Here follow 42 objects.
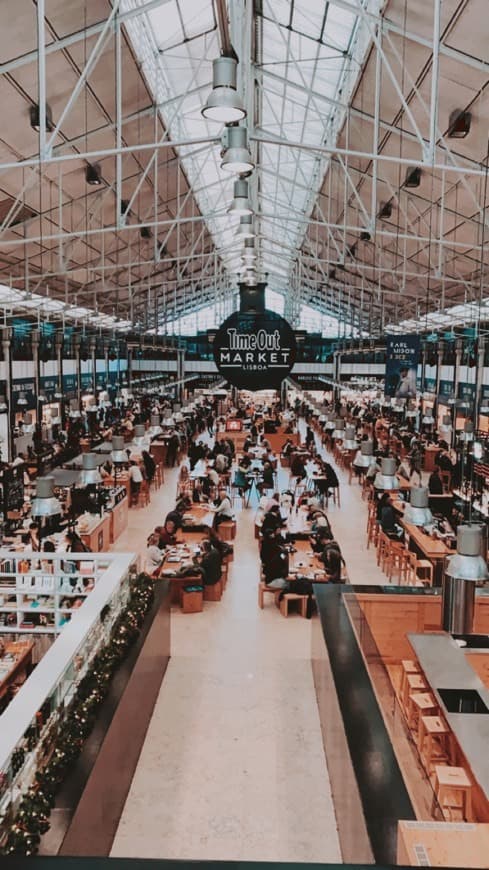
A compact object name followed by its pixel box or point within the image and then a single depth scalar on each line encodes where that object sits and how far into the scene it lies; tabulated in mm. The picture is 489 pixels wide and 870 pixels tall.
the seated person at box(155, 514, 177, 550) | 12798
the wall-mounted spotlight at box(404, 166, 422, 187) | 12039
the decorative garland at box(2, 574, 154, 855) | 4273
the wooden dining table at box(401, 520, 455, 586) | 11992
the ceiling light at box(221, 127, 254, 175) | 6652
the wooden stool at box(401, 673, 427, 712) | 7473
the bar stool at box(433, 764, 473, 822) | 5434
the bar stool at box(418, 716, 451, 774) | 6372
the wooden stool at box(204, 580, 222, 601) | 11453
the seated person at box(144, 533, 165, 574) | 11680
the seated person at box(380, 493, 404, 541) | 13461
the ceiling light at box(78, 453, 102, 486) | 11477
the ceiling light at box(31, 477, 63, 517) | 9484
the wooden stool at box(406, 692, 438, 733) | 6742
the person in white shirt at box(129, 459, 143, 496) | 18062
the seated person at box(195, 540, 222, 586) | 11211
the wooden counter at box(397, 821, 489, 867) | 3930
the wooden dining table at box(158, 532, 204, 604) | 11141
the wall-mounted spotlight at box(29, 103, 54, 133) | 9534
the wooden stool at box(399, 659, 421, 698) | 7879
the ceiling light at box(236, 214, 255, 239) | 11781
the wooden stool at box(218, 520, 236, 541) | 14922
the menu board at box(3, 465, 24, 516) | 15914
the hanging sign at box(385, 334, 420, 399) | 17734
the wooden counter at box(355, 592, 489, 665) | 8953
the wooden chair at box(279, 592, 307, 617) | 10781
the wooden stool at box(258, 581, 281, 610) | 11086
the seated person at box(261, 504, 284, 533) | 13352
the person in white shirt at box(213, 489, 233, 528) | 14781
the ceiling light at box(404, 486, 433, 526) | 8742
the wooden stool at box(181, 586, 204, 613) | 10930
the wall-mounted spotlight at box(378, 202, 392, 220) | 14406
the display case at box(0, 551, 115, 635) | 8922
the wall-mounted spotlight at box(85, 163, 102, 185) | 12219
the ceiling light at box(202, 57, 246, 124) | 5160
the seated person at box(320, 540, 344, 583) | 11148
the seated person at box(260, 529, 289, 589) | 11211
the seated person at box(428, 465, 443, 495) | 16969
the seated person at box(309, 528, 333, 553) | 12516
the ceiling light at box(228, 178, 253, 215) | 8773
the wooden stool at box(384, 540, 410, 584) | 12523
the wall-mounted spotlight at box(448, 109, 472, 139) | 8977
